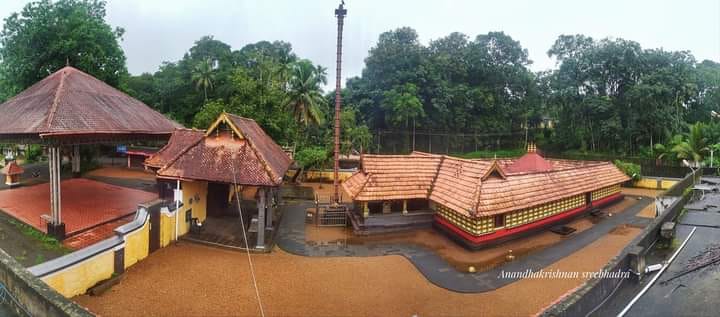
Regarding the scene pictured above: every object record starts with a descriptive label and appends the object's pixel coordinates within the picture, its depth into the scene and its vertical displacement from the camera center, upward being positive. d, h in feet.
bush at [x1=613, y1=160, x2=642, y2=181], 87.92 -5.05
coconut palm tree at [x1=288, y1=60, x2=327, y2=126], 100.78 +11.47
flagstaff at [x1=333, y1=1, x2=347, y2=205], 63.19 +13.24
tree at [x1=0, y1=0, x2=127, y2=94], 75.20 +18.91
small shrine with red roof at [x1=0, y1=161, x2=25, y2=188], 66.74 -6.34
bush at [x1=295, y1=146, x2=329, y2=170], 90.94 -3.79
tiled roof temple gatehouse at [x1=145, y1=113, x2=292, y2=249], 43.68 -3.69
